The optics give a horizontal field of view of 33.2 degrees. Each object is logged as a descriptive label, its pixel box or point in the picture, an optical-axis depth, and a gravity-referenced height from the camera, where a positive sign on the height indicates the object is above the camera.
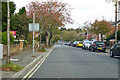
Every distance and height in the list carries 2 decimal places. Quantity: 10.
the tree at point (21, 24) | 34.78 +2.35
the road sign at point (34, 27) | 19.08 +0.97
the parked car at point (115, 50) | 18.84 -1.26
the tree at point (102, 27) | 52.25 +2.68
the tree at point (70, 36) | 112.25 +0.71
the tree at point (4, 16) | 32.26 +3.42
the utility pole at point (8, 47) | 10.71 -0.53
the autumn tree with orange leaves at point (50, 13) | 31.89 +4.22
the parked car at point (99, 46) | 27.86 -1.21
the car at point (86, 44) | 35.62 -1.24
